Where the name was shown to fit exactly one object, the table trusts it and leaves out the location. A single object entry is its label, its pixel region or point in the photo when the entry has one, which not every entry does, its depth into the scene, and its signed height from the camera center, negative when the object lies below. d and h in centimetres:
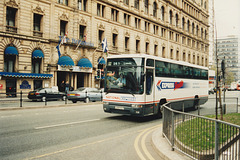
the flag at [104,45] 3250 +510
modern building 13488 +2154
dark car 2225 -158
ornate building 2594 +664
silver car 2127 -154
